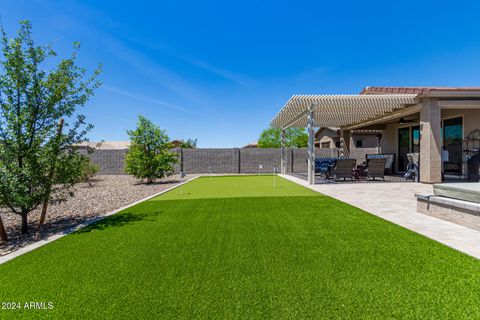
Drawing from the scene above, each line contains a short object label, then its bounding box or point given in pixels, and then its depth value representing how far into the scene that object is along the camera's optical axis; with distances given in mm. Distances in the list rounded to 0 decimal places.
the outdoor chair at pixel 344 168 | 10058
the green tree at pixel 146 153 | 11664
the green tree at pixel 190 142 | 60353
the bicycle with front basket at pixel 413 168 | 10062
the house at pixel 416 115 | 9281
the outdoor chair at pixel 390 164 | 13914
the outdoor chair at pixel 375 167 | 10078
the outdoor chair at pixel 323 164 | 11899
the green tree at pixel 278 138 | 51000
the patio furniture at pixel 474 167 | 9025
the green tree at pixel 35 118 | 3949
